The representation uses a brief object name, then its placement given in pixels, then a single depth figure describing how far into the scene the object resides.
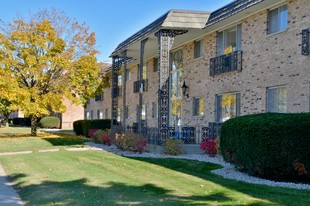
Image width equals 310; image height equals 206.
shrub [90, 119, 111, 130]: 30.27
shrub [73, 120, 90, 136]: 32.99
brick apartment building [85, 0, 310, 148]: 14.34
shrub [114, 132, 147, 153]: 17.17
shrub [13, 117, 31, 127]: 60.09
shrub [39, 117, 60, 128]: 51.12
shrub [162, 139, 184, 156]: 16.15
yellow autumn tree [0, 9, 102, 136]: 26.08
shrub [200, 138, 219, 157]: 15.56
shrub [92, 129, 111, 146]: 22.23
